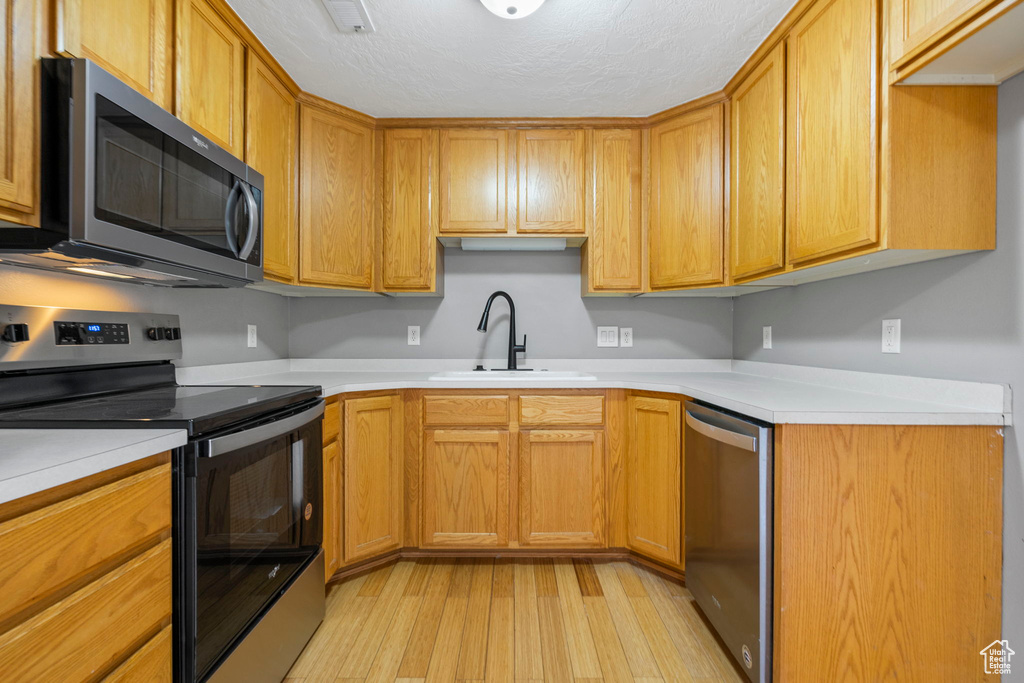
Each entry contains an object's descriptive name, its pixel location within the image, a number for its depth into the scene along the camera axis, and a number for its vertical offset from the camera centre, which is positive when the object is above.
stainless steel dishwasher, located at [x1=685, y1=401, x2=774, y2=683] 1.27 -0.61
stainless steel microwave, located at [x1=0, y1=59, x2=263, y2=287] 0.96 +0.37
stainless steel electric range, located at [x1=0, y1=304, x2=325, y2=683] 1.01 -0.33
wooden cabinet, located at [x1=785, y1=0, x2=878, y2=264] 1.28 +0.67
